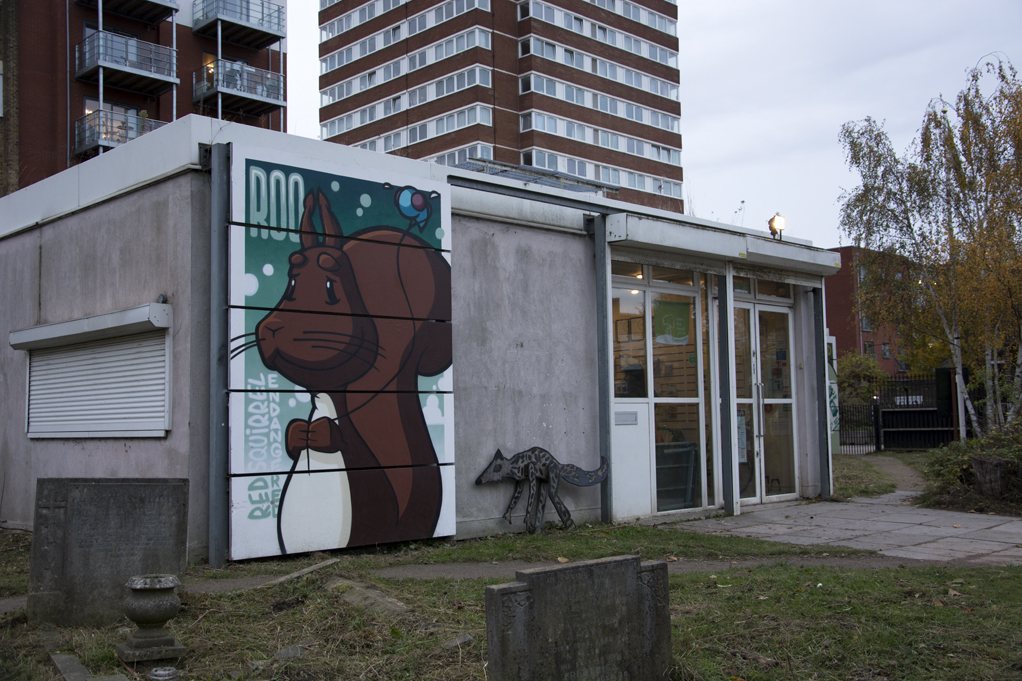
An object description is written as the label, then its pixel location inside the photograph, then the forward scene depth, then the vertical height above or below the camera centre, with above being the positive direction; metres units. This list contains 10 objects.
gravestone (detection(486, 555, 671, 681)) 3.65 -0.99
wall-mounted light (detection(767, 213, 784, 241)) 13.10 +2.67
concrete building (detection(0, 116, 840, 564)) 7.79 +0.71
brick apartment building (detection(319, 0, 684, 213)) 56.19 +22.45
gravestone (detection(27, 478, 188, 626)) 5.27 -0.82
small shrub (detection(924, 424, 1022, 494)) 12.12 -0.84
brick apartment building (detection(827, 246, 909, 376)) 63.69 +5.74
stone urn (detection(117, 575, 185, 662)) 4.55 -1.08
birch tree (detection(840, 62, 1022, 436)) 15.04 +3.32
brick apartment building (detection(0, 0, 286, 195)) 33.28 +14.39
